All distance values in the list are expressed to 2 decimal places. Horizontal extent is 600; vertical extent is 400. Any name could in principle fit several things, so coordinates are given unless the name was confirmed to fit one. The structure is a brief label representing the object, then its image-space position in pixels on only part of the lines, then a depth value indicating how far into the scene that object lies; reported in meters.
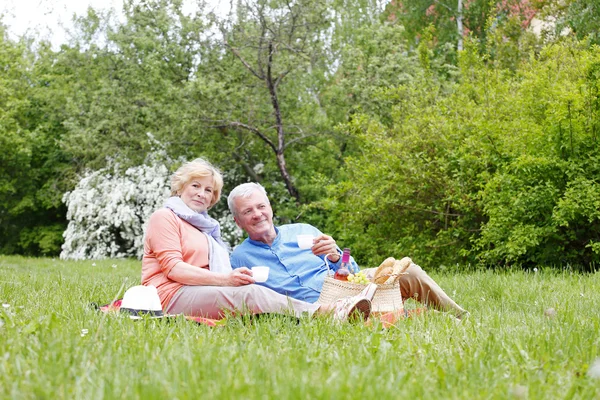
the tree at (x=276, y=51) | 14.83
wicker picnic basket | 4.28
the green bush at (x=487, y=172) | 8.42
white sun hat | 4.14
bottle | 4.50
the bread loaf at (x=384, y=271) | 4.48
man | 4.88
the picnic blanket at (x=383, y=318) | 3.87
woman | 4.27
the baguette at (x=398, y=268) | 4.38
